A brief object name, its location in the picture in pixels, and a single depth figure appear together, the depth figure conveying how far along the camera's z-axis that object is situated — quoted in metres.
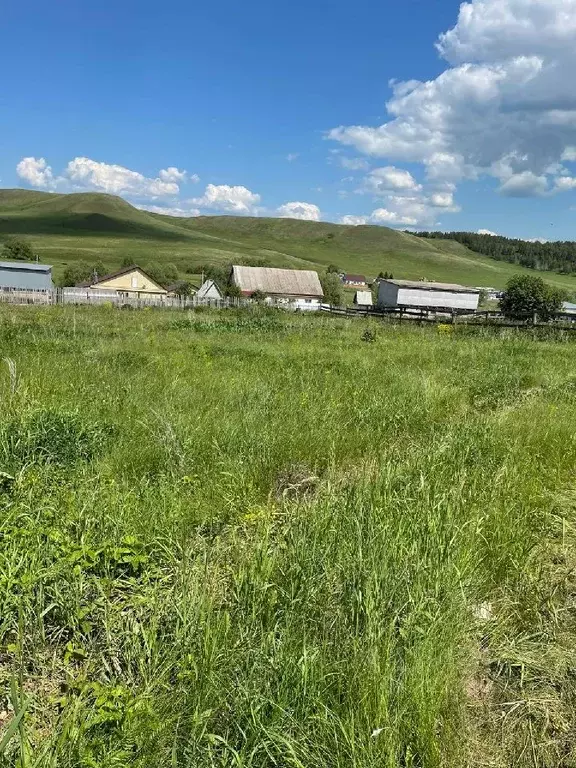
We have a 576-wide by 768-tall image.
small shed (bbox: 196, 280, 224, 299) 65.69
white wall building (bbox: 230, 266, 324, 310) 64.44
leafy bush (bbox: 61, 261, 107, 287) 75.47
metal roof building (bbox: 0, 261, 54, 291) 52.41
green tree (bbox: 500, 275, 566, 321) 68.51
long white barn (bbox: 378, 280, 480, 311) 68.19
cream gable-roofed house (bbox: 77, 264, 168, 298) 63.06
